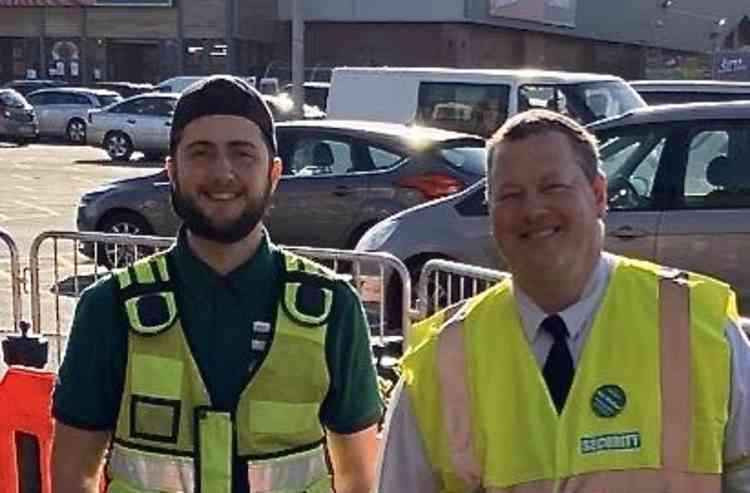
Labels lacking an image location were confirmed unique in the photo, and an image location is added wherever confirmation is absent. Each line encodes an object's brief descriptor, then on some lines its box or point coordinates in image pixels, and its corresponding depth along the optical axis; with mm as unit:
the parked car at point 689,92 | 15500
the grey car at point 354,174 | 12477
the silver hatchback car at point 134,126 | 30891
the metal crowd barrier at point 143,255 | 6680
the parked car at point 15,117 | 34531
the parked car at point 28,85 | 40906
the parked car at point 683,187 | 8711
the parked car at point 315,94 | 34219
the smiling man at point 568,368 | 2473
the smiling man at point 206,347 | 3123
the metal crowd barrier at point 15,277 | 7316
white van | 16844
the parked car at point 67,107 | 35594
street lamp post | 28562
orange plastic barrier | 4785
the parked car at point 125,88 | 39403
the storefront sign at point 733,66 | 31188
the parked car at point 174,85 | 36303
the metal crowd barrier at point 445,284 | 6324
